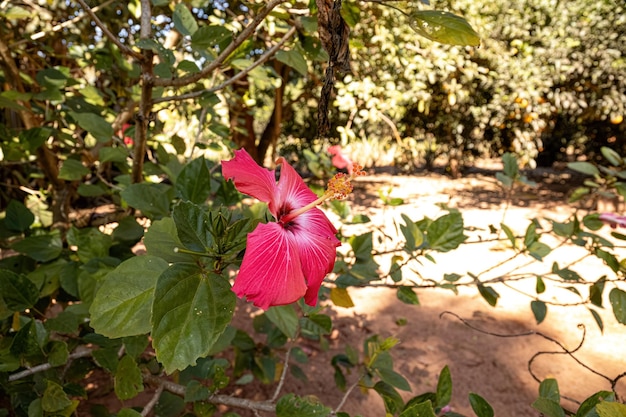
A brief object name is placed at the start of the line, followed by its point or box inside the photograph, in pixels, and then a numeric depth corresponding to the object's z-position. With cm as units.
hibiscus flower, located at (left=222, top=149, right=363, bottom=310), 42
